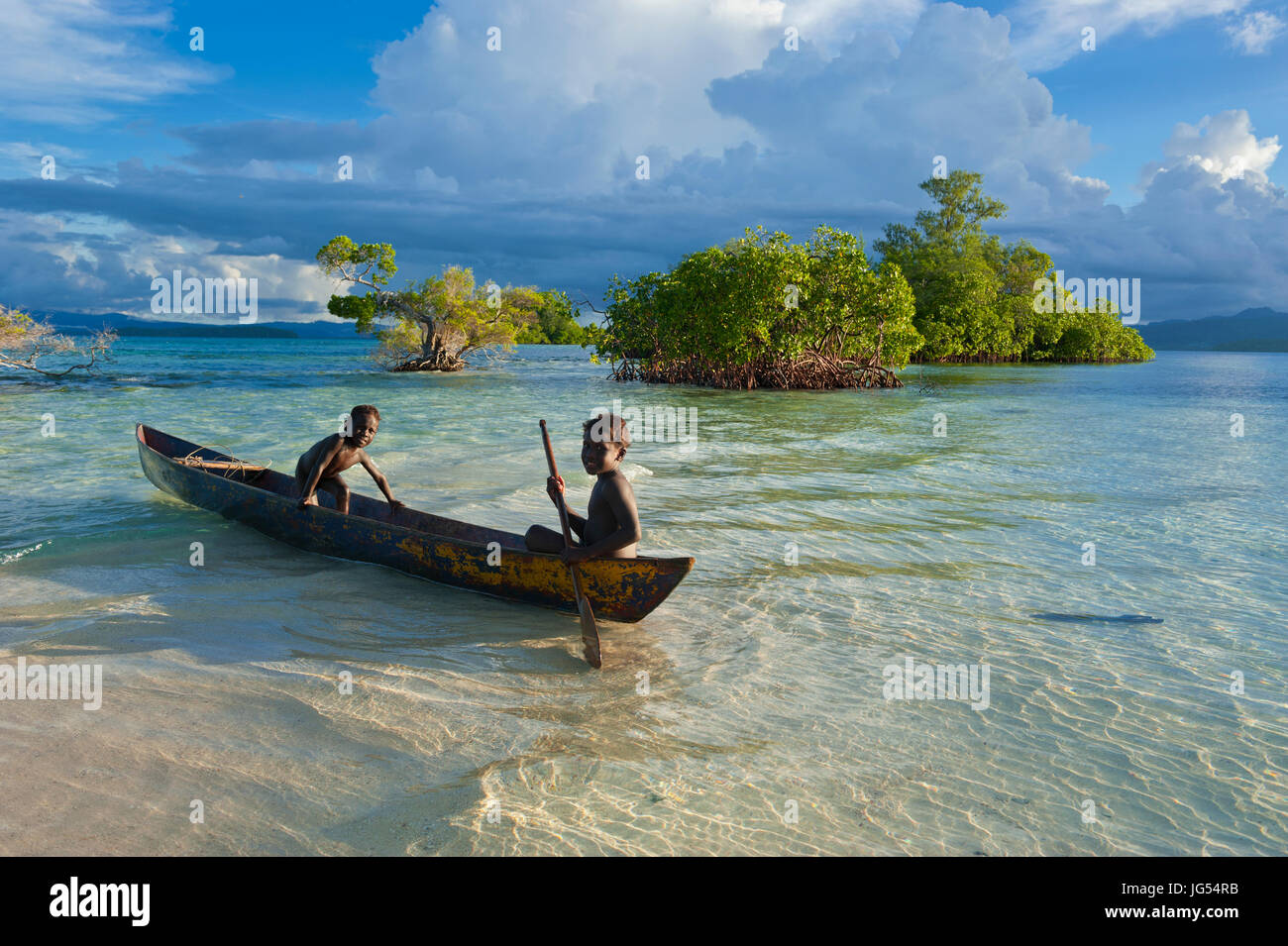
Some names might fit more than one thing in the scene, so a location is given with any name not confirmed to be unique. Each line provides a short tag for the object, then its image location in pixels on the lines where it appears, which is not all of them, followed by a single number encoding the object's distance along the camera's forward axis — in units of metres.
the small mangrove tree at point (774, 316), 33.22
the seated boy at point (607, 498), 5.96
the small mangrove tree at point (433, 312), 40.00
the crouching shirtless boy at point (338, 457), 8.09
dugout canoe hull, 6.08
